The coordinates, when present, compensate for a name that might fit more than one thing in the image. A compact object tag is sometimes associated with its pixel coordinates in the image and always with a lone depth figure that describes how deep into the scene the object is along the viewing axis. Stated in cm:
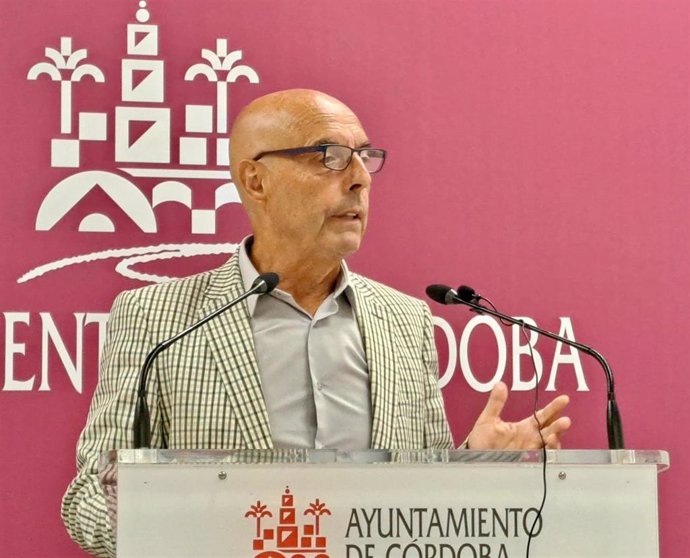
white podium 174
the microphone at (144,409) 202
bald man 245
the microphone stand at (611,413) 208
